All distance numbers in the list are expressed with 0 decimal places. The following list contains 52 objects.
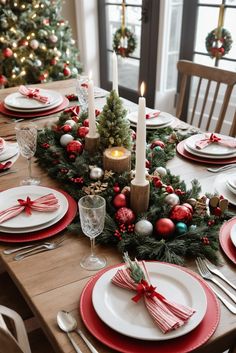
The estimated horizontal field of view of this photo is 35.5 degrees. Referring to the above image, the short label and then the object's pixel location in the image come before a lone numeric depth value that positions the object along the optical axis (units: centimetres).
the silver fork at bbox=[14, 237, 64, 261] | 89
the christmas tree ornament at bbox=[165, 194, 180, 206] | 97
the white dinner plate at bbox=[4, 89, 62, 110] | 174
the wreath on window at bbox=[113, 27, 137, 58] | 335
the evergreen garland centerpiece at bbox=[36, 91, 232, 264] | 89
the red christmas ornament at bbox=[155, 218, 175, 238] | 90
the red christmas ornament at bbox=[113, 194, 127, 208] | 98
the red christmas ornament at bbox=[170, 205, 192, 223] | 93
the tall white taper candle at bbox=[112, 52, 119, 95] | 118
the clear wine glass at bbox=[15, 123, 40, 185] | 117
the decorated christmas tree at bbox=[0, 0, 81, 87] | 298
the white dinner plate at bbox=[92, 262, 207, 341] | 67
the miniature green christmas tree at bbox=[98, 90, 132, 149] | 117
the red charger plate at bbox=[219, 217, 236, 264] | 89
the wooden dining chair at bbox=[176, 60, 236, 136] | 178
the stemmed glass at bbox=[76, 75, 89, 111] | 167
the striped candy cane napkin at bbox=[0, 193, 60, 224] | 102
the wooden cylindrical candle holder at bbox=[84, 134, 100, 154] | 123
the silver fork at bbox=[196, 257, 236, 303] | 78
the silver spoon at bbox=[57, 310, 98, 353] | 67
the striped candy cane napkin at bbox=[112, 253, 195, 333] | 68
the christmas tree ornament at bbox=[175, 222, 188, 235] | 91
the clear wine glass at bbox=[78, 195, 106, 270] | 83
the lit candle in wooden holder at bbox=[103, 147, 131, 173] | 110
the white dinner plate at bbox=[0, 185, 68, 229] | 98
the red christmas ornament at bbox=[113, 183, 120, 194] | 102
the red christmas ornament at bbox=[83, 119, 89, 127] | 140
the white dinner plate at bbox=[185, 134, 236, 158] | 136
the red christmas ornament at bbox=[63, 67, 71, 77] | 312
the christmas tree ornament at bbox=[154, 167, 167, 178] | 113
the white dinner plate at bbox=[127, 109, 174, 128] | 158
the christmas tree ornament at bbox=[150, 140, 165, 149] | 135
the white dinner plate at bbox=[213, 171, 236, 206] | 110
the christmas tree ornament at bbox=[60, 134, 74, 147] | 133
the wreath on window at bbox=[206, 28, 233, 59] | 274
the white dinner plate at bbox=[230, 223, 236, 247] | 92
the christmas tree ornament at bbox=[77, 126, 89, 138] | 133
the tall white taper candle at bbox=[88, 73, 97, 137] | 119
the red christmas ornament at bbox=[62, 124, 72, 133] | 139
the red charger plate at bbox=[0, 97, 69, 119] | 171
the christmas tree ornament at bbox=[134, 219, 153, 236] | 90
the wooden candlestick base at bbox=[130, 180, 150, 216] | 96
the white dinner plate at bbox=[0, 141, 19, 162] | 134
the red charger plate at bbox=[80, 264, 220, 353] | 65
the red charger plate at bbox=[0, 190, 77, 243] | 94
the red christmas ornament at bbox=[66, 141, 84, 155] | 126
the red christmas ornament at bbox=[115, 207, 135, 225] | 93
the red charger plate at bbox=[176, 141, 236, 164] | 134
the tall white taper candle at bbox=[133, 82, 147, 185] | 88
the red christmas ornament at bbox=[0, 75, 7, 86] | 301
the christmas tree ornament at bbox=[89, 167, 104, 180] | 110
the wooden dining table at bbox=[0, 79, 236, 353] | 68
